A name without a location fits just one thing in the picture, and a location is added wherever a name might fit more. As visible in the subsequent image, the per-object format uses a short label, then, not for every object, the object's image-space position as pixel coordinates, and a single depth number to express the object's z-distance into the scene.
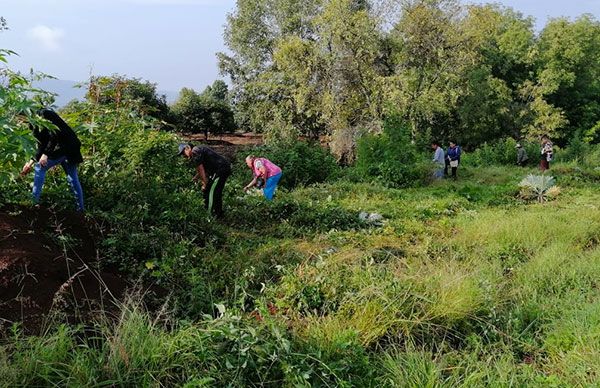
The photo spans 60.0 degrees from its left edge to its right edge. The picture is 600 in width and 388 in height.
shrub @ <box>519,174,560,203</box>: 11.16
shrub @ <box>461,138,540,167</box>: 19.59
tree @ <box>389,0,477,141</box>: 17.55
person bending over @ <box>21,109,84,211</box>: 5.64
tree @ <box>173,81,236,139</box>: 27.31
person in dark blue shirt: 14.59
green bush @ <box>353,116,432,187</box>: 13.31
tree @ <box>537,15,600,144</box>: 28.22
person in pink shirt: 9.40
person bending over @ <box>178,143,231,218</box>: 7.54
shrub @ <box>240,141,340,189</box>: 13.58
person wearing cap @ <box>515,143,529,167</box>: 18.64
